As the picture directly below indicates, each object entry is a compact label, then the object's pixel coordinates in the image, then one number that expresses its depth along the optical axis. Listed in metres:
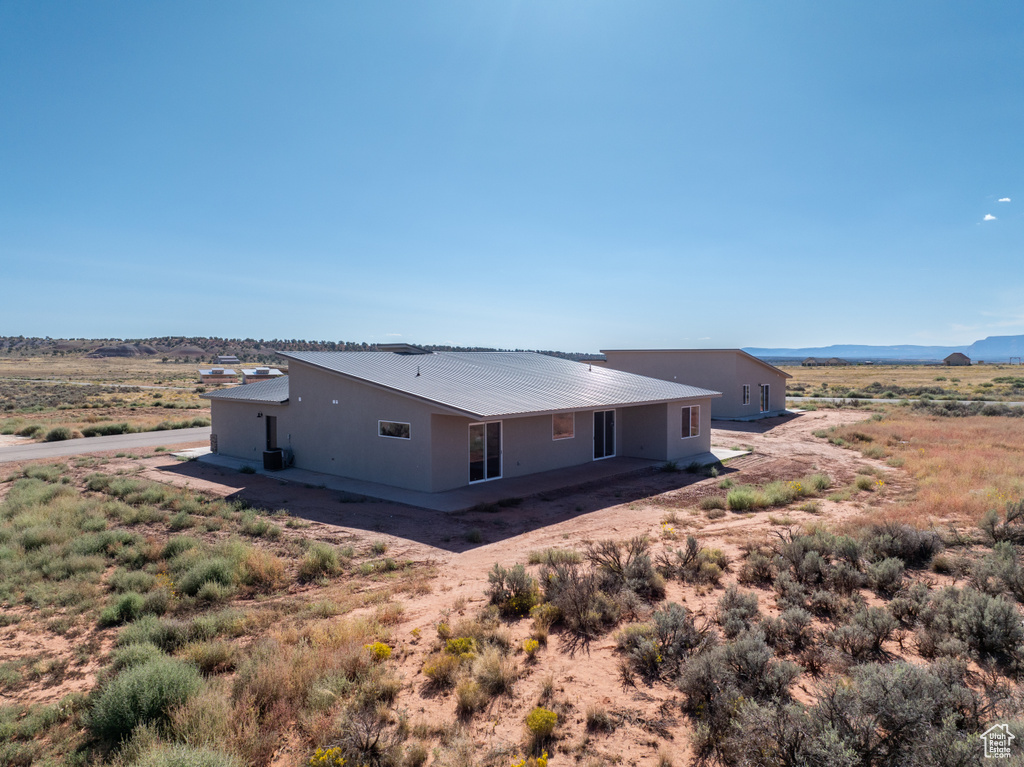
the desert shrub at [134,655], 6.21
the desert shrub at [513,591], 7.84
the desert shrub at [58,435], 28.73
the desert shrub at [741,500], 14.07
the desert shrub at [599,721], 5.10
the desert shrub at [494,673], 5.75
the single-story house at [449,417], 16.14
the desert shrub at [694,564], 8.57
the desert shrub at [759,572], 8.35
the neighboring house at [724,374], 35.31
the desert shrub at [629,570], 8.05
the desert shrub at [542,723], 4.96
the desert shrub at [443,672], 5.94
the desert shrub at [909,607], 6.59
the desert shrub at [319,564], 9.89
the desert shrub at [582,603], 7.08
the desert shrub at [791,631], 6.14
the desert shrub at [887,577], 7.47
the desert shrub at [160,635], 6.95
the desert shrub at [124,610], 7.88
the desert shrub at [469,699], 5.44
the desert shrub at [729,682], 4.87
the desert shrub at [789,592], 7.19
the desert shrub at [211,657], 6.36
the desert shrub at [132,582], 9.05
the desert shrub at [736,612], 6.39
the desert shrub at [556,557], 9.55
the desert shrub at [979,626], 5.69
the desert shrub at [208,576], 8.97
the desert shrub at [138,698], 5.23
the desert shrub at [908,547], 8.64
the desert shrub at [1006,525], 8.99
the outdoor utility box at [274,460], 19.55
